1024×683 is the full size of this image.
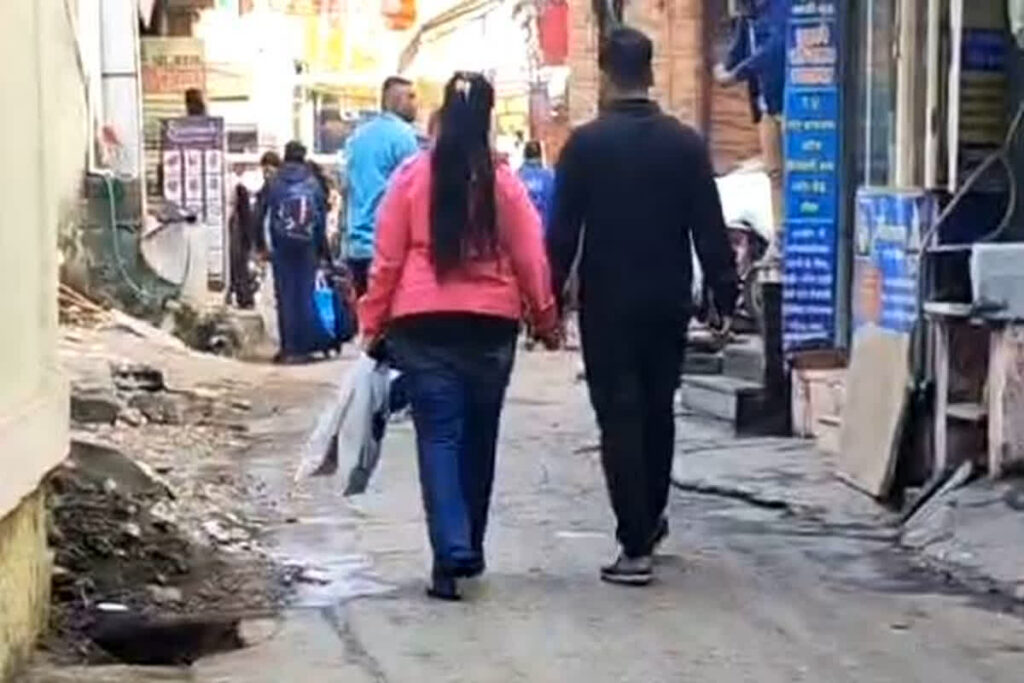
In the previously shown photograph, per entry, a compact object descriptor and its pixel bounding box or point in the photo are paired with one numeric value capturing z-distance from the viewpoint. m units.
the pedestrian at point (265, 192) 18.80
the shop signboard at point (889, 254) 10.47
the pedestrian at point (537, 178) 19.91
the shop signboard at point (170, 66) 23.94
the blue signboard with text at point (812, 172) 12.34
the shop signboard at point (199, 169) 21.92
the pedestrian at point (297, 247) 18.39
